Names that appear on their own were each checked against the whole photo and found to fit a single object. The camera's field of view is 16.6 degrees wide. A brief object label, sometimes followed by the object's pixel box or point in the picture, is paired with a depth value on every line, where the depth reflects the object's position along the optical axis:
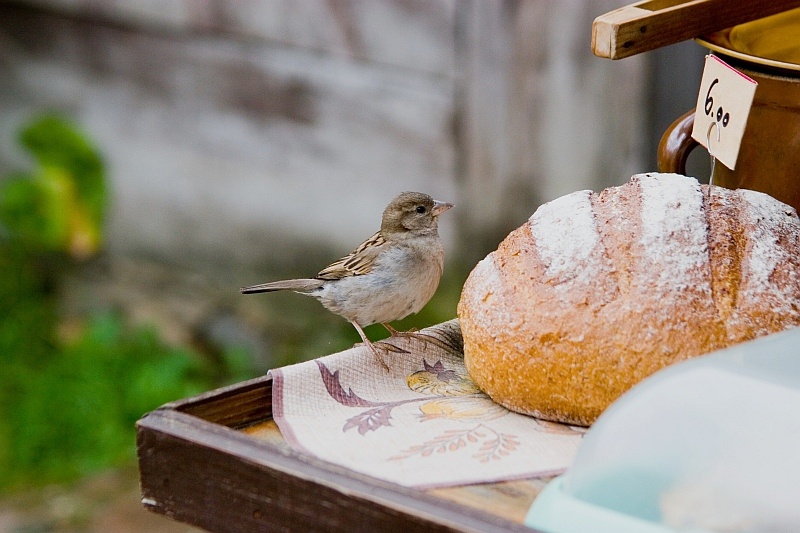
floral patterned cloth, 1.64
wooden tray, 1.55
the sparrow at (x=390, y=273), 1.87
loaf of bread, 1.66
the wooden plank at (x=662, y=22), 1.75
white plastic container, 1.50
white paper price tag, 1.71
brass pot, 1.73
